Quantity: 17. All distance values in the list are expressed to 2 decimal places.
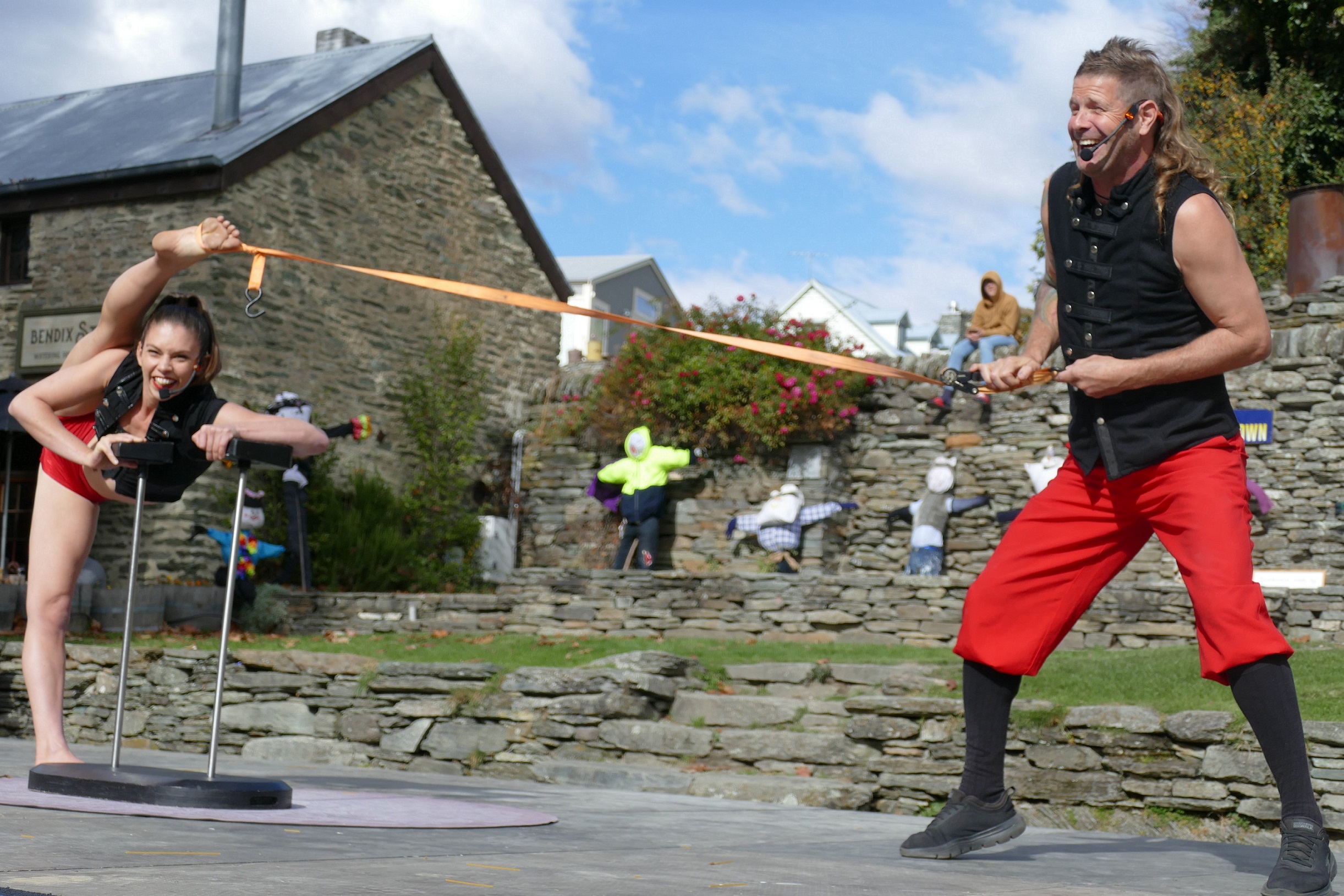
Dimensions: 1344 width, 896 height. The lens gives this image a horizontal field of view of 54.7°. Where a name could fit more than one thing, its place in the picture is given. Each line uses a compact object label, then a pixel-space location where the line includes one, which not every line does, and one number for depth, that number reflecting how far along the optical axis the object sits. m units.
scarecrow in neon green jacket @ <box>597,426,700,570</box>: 14.54
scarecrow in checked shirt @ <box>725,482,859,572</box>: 13.80
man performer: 2.86
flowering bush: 14.69
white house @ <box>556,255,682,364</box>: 36.47
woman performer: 3.81
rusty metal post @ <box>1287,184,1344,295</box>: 13.74
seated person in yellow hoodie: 14.16
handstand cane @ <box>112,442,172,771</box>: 3.71
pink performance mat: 3.39
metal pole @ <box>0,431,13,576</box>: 14.40
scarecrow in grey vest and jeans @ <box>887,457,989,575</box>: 13.30
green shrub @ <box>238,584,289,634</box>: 12.22
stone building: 14.43
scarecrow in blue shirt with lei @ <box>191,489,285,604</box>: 12.36
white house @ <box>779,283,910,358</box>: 48.28
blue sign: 12.36
